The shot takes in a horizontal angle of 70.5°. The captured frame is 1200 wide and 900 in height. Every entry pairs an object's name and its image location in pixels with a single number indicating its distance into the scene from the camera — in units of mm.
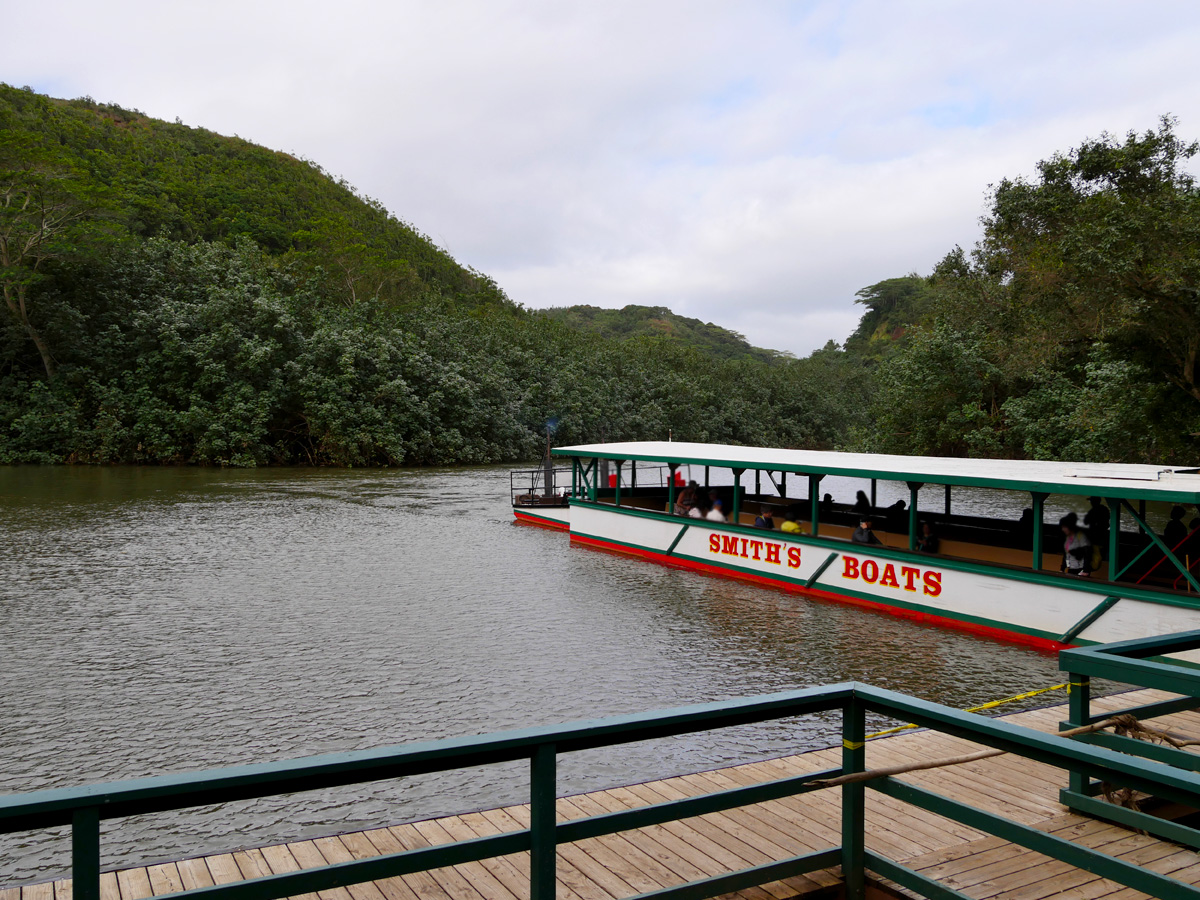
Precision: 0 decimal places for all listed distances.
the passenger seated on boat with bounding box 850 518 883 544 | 16123
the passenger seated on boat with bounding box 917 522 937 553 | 15383
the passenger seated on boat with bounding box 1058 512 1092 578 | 12977
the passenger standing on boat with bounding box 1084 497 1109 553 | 13309
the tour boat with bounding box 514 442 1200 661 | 11945
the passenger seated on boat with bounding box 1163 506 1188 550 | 12719
